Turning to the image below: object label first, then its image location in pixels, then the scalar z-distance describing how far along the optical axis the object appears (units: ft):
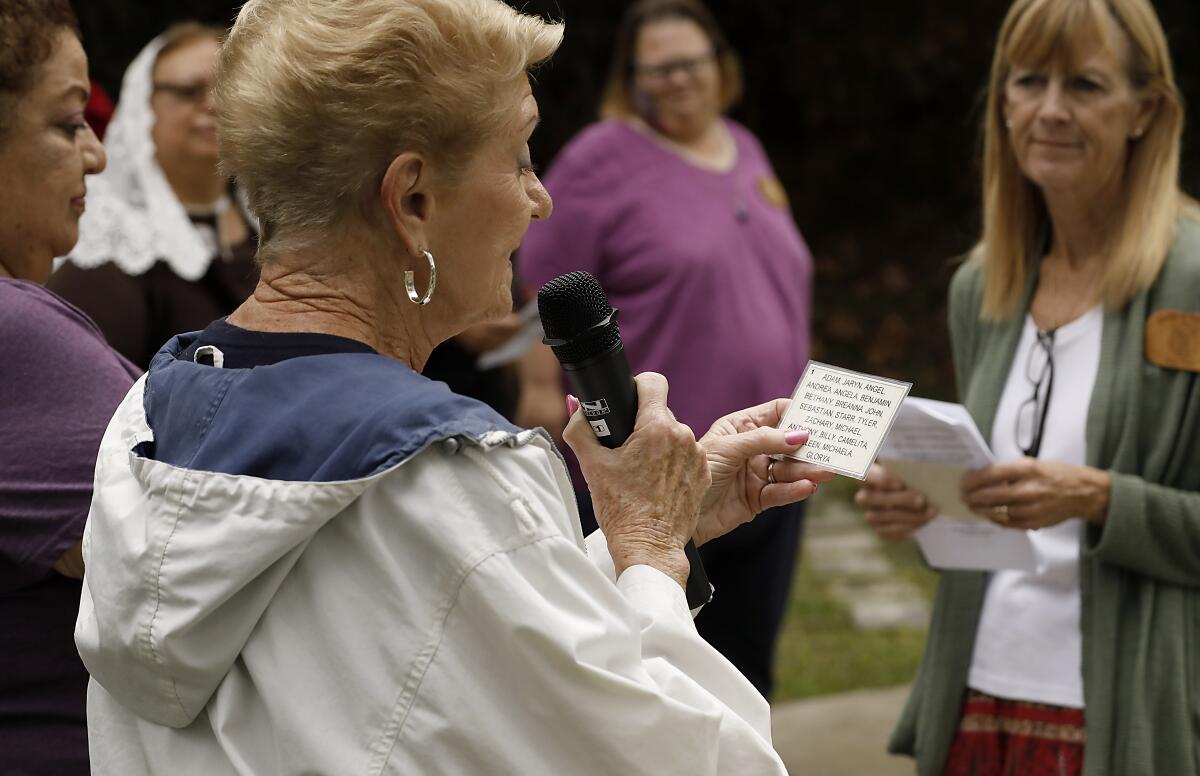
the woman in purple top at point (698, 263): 14.48
